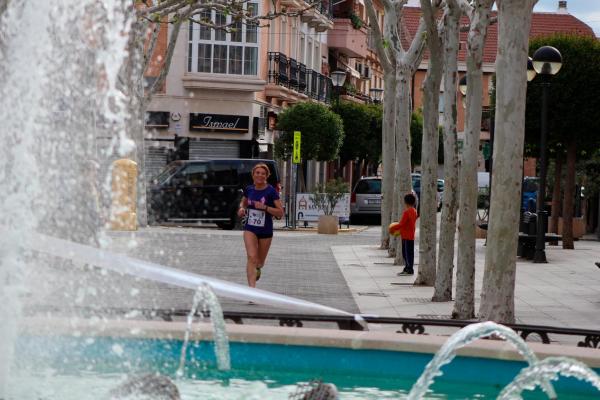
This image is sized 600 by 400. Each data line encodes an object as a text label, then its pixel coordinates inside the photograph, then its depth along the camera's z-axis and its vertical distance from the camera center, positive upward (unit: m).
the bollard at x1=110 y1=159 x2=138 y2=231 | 34.00 -0.65
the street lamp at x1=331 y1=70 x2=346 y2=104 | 49.53 +3.52
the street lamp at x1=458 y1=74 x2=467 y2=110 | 35.27 +2.44
